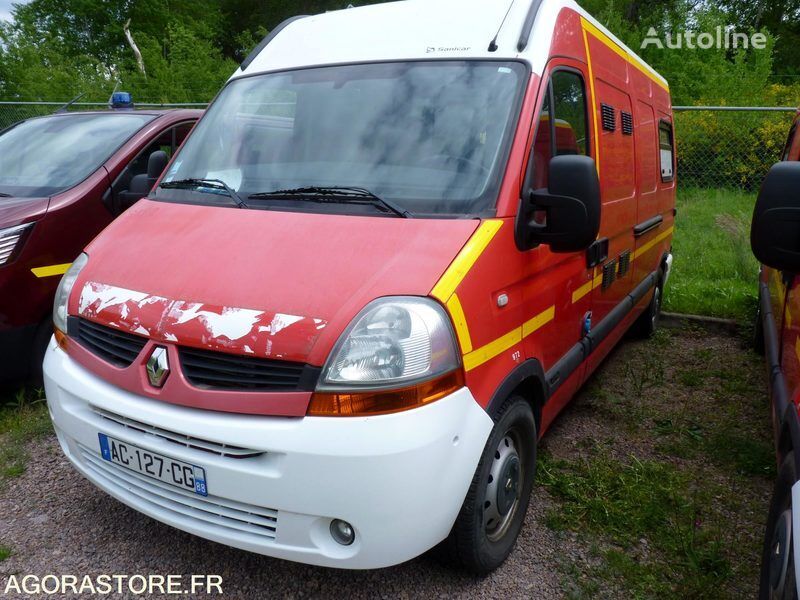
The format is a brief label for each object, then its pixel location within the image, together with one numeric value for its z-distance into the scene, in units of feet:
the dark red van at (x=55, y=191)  11.56
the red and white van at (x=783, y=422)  5.66
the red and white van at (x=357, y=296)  6.36
